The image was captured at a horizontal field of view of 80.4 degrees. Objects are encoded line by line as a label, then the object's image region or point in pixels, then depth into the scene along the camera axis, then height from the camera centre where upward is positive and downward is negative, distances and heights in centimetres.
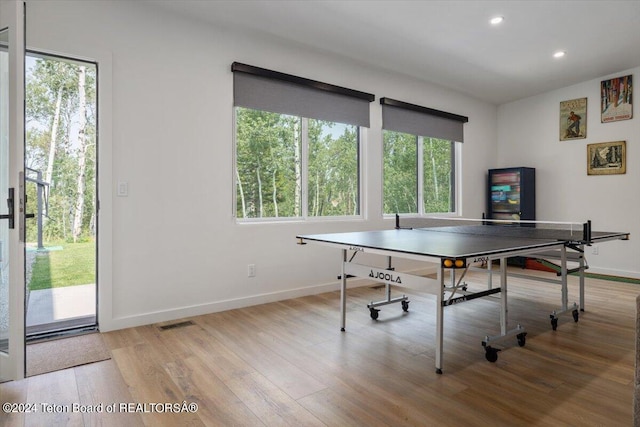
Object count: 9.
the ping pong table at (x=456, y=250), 228 -24
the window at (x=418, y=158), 530 +84
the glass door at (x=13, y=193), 225 +12
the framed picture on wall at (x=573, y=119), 577 +145
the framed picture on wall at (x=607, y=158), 538 +79
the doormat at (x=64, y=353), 248 -99
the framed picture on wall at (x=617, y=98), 531 +162
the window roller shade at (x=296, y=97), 386 +131
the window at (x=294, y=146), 400 +79
